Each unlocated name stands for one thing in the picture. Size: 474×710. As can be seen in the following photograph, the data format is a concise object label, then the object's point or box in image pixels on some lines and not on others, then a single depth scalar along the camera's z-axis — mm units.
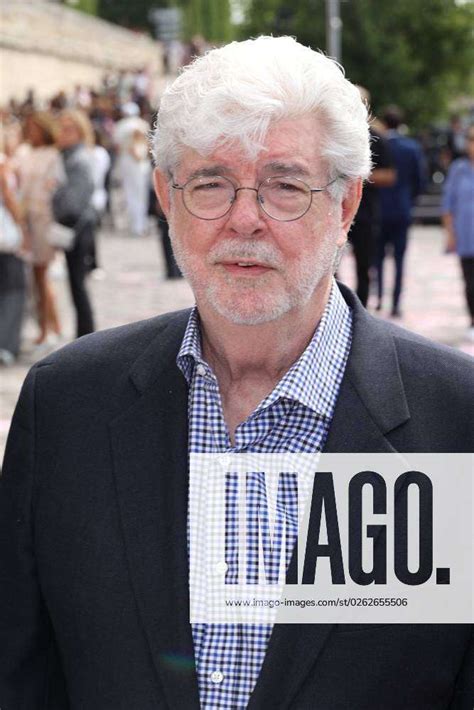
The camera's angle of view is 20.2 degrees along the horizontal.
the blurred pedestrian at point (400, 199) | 12344
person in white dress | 21062
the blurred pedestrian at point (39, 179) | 10164
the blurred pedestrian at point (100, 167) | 15055
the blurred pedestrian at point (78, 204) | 10242
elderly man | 2156
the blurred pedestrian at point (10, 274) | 9961
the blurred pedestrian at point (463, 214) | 10711
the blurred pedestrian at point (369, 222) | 11516
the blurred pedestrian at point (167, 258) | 15273
